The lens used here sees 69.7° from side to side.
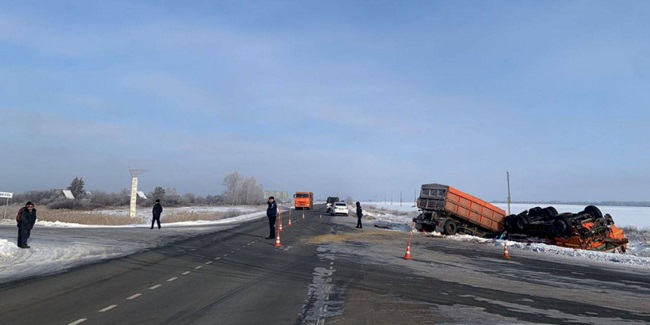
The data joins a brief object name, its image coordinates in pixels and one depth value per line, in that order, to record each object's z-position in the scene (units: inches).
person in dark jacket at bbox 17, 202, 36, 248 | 690.8
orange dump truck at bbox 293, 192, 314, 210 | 3014.3
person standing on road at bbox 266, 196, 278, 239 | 879.1
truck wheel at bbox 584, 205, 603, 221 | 1027.9
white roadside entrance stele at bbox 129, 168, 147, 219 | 1542.6
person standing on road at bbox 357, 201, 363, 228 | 1309.3
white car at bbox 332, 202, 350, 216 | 2316.1
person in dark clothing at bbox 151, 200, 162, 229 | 1133.4
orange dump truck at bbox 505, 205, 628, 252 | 962.1
